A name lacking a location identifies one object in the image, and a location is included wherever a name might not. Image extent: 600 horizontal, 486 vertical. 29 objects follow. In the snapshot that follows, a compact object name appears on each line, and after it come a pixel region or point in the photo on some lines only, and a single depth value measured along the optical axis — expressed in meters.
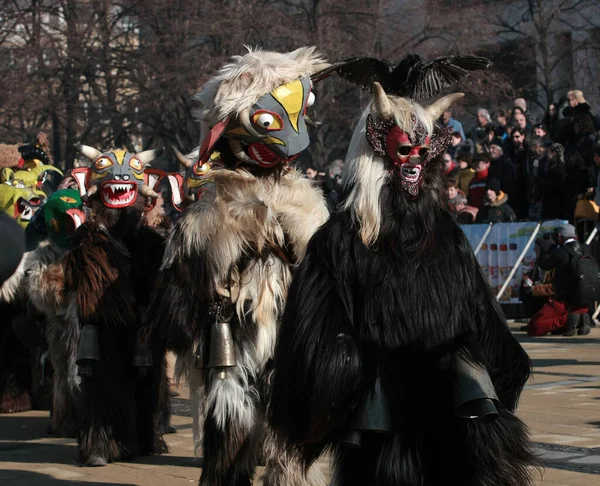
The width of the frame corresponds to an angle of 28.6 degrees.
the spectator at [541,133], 16.22
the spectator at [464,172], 16.75
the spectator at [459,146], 17.28
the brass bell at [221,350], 6.09
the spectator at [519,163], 16.25
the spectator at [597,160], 14.15
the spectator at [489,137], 17.28
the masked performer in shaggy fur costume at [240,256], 6.09
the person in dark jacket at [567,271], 13.54
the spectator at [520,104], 17.57
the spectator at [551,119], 17.31
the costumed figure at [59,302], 7.88
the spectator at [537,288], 14.36
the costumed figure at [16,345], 10.28
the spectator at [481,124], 17.69
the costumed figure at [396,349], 4.49
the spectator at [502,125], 17.80
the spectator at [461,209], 16.02
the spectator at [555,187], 15.38
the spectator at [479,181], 16.30
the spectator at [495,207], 15.78
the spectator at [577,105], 15.68
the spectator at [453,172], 16.68
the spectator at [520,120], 16.98
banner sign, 15.56
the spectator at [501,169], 15.97
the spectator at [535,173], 15.88
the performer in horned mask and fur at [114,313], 7.50
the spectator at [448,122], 16.37
